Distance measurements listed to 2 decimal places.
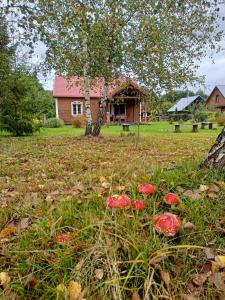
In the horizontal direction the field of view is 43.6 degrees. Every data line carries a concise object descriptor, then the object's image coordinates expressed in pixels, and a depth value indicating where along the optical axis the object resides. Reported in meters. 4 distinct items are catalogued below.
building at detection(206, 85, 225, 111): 44.19
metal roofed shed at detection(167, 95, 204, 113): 42.81
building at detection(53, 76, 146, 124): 28.06
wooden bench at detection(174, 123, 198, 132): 18.11
